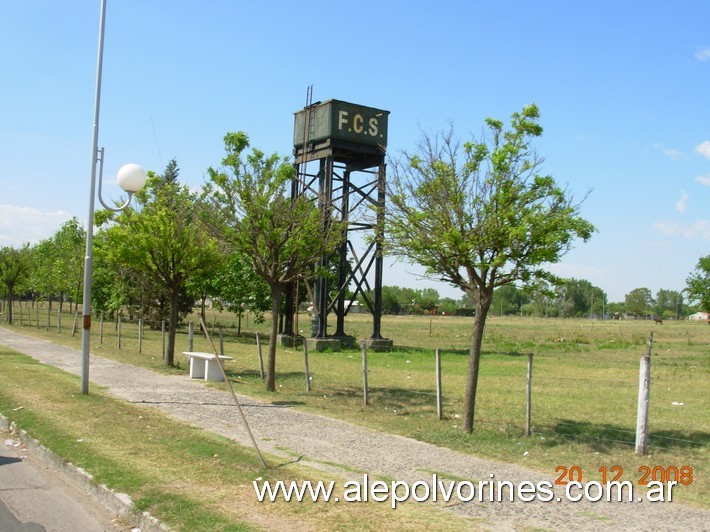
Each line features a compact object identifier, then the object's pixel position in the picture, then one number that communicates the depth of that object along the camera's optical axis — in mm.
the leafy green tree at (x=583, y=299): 155338
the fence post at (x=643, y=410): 8578
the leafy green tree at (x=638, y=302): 161375
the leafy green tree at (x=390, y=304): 126812
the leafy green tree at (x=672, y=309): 177675
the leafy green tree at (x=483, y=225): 9602
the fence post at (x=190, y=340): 18383
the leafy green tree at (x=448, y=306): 143500
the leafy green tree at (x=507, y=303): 150662
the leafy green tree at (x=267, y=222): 14156
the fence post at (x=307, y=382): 14616
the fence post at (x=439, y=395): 11297
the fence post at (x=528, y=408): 9852
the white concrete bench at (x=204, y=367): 16484
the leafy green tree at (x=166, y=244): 17891
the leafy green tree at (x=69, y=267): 36684
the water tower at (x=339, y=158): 27203
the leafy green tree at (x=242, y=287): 34594
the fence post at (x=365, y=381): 12914
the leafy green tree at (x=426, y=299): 145375
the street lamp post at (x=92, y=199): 12188
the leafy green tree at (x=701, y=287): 37156
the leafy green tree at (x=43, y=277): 41062
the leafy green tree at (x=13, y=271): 40344
